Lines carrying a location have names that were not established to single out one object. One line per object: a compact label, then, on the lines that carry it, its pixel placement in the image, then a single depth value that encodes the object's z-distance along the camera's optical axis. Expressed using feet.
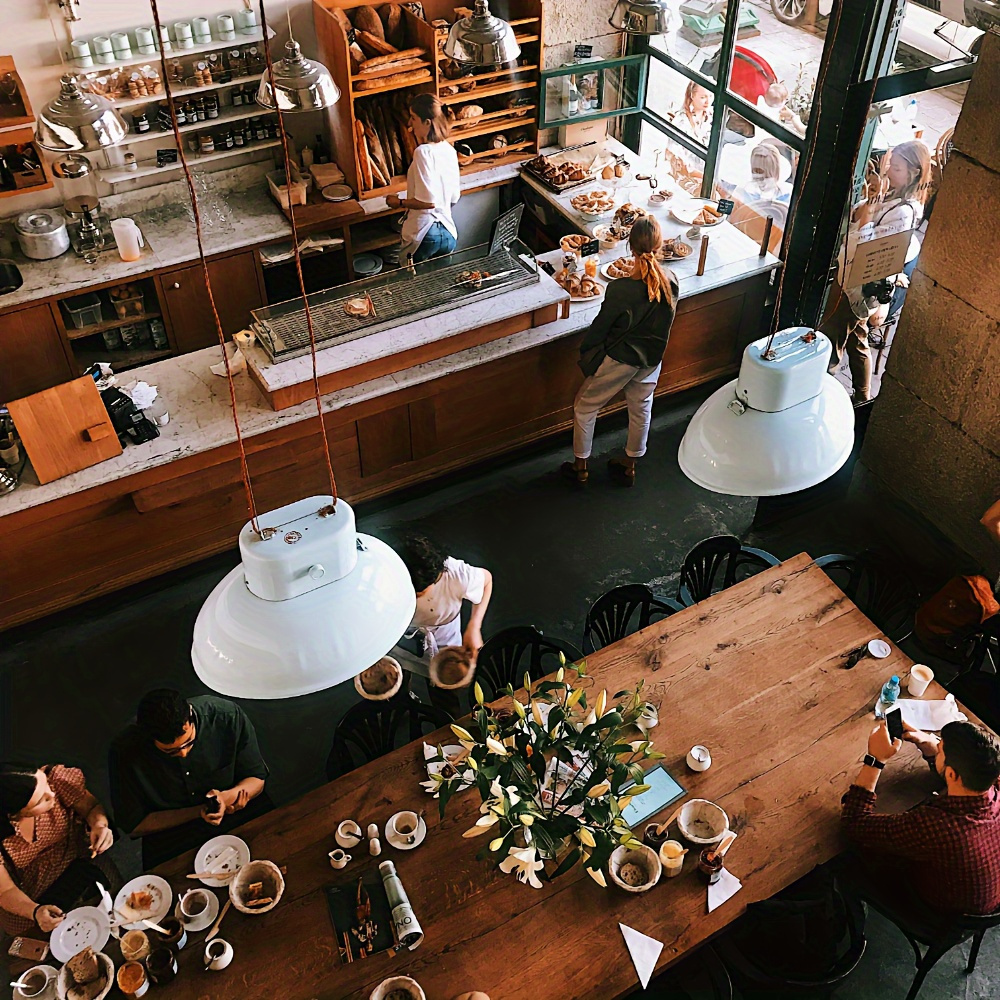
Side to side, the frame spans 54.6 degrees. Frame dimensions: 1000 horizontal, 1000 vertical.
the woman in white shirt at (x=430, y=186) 17.76
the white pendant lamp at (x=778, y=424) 8.52
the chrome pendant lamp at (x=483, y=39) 14.55
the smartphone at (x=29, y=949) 9.62
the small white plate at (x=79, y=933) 9.57
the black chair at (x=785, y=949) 9.71
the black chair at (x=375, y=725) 11.69
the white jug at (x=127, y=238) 18.21
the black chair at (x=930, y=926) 9.84
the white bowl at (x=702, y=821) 10.51
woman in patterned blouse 10.25
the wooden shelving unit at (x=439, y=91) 18.70
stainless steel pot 18.07
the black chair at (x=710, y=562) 13.66
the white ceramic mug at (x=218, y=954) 9.53
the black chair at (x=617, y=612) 13.00
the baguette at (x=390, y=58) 18.57
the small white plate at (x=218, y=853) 10.19
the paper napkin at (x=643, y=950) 9.59
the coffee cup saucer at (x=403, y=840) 10.52
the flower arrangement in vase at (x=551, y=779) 8.41
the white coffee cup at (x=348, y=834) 10.46
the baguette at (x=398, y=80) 18.79
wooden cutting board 14.03
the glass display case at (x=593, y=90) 21.17
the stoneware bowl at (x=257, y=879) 10.02
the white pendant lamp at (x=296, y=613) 6.83
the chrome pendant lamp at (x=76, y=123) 13.97
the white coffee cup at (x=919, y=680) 11.82
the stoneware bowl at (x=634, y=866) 10.18
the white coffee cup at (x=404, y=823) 10.65
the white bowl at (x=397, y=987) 9.35
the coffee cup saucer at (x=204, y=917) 9.86
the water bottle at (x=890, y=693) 11.69
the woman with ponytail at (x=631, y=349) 15.64
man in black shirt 10.61
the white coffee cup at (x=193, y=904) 9.93
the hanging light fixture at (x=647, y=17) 16.22
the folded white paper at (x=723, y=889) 10.09
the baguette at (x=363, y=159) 19.42
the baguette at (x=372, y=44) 18.81
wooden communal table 9.62
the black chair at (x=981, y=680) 12.50
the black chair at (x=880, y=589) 13.30
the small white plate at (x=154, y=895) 9.89
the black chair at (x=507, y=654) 12.40
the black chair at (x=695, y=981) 9.89
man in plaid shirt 9.70
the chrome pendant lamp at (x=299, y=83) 13.35
